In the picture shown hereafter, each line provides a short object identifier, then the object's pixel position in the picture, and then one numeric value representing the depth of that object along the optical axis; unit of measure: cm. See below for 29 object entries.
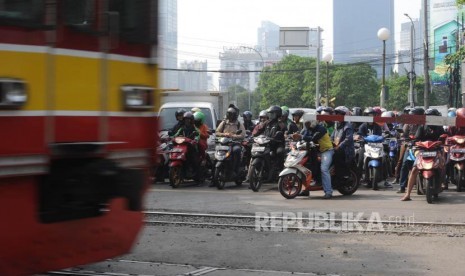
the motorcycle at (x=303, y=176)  1199
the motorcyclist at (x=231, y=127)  1448
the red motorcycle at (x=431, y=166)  1105
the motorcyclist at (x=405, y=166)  1274
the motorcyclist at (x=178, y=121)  1463
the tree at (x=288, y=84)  8162
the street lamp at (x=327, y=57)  3772
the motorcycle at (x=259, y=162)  1310
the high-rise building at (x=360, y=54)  15625
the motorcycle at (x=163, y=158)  1459
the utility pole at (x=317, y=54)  3828
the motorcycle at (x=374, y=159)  1311
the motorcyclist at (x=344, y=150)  1243
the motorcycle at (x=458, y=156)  1243
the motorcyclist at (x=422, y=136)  1159
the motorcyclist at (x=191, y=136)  1430
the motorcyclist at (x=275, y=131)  1391
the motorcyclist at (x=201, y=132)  1463
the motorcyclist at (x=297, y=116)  1392
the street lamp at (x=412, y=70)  3079
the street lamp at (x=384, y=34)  3042
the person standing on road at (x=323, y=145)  1216
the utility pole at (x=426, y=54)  3070
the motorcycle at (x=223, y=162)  1378
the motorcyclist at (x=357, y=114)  1512
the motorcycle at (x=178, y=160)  1393
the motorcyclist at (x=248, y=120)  1788
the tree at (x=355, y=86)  7188
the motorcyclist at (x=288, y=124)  1453
